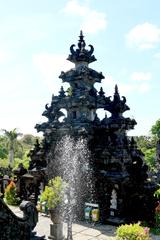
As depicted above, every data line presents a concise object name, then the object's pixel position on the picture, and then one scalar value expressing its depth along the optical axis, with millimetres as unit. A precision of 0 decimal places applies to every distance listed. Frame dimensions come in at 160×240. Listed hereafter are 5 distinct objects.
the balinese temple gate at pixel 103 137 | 20250
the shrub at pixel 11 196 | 25234
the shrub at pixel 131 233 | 12302
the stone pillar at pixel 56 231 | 16094
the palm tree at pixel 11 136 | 53978
